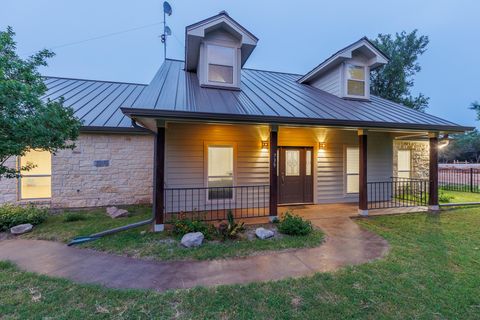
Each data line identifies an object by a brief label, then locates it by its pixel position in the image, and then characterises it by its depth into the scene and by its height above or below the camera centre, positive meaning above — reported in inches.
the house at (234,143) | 255.8 +25.1
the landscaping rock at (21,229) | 207.3 -60.7
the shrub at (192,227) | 195.3 -55.8
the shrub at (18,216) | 218.7 -53.5
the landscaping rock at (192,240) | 175.9 -59.0
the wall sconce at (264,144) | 300.8 +23.4
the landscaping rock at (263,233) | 192.9 -59.2
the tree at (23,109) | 125.0 +30.5
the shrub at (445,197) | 345.4 -54.3
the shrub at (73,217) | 242.6 -58.9
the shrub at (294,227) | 200.8 -55.8
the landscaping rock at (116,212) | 258.7 -57.4
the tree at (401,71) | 685.3 +271.3
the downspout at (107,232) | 185.0 -60.1
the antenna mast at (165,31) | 477.3 +283.4
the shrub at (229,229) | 191.5 -56.0
